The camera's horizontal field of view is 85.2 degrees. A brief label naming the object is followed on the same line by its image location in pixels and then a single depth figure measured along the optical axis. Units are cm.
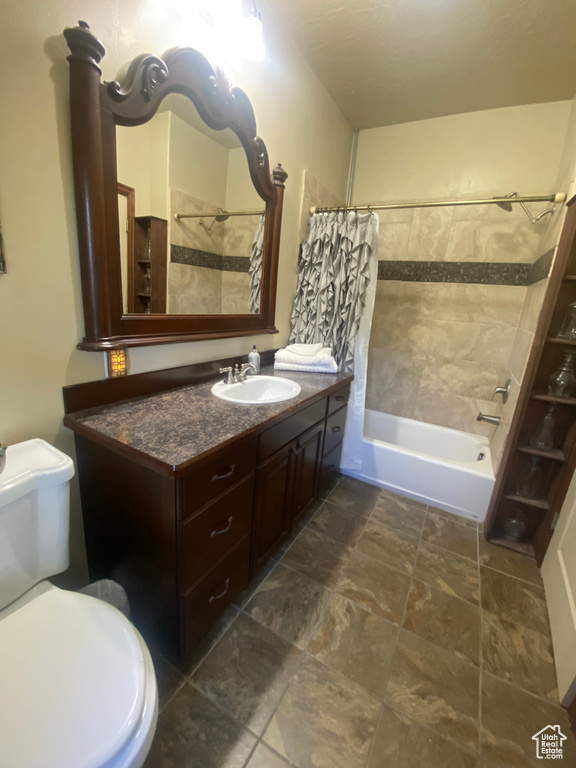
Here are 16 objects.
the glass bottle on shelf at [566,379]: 151
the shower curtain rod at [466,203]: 151
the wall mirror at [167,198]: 91
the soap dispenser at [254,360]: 165
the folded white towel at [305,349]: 183
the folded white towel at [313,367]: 180
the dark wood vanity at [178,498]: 87
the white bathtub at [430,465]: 188
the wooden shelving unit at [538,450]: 145
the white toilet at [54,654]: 54
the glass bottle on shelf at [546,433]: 159
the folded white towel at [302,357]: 179
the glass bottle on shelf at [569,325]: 147
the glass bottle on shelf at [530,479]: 169
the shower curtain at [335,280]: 180
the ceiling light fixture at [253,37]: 117
